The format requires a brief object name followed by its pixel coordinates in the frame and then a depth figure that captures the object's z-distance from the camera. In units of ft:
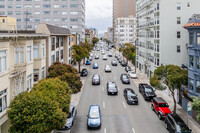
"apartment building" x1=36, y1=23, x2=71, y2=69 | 96.19
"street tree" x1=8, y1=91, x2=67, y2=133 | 43.11
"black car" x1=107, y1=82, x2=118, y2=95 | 101.86
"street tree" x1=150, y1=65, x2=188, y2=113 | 72.59
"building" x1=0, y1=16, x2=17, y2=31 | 110.42
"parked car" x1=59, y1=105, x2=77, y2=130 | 61.77
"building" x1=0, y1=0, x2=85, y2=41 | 277.23
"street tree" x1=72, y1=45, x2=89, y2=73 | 152.51
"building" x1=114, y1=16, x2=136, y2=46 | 395.34
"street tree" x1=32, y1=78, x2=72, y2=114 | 53.04
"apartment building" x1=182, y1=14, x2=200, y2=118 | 69.31
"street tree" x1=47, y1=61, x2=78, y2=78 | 84.50
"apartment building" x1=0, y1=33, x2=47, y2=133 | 48.55
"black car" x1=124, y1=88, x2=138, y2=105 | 86.94
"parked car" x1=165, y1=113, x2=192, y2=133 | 55.52
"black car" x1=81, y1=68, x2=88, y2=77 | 152.87
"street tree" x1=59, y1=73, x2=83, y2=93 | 77.66
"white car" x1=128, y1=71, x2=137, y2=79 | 146.24
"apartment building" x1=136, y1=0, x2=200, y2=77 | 118.32
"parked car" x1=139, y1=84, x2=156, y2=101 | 92.80
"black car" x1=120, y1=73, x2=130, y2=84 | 128.06
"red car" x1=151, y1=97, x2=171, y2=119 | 70.47
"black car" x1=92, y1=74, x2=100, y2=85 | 124.35
